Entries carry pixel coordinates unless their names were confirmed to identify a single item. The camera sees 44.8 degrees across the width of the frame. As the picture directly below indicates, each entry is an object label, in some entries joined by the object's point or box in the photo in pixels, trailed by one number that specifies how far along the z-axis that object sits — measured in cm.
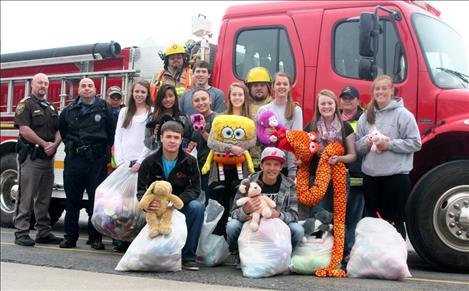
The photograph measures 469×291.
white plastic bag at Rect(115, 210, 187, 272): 468
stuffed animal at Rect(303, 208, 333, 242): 495
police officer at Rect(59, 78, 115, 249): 608
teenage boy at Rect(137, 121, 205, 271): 502
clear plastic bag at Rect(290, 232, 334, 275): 482
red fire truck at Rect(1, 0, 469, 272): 504
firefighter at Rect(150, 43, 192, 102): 627
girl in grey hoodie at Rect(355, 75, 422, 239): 487
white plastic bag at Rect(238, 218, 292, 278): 463
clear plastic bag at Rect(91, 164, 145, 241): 532
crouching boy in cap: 489
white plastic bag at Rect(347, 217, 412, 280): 454
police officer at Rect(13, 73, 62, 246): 638
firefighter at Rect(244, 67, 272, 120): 561
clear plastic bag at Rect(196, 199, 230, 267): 525
